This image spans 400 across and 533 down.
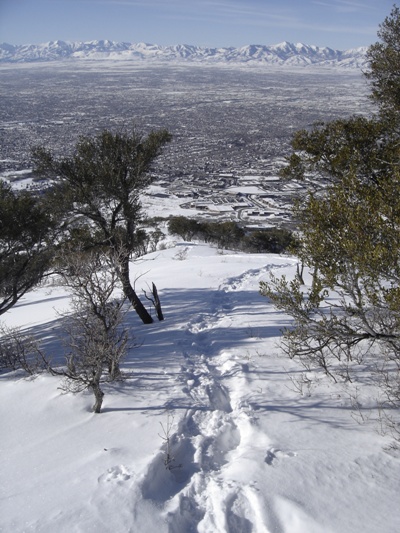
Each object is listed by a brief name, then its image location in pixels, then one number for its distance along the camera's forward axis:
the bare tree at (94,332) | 5.59
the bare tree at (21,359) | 7.18
